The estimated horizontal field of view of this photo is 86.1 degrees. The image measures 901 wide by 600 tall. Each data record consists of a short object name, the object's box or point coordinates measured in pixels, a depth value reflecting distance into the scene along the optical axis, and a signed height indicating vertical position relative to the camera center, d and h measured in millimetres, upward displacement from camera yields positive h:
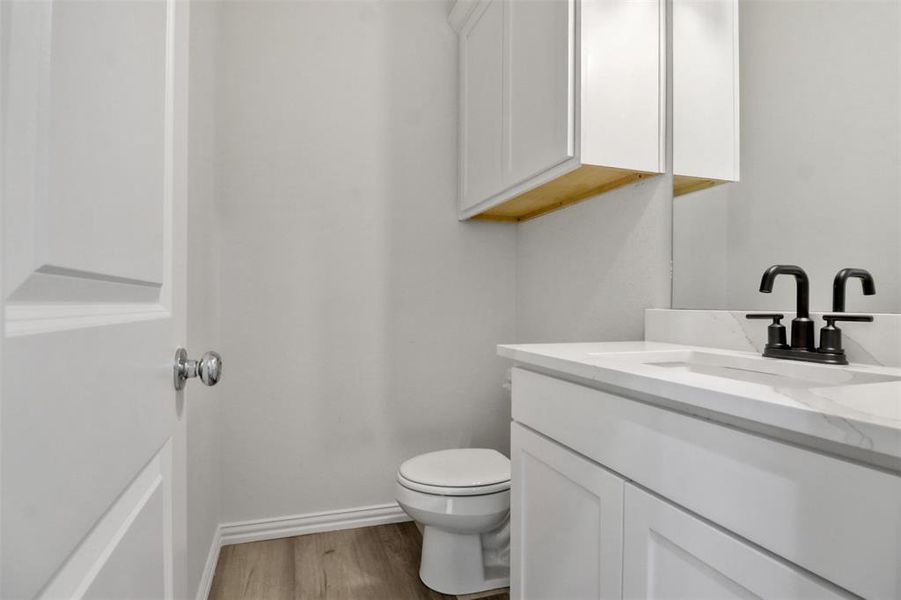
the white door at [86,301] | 276 +0
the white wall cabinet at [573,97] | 1294 +600
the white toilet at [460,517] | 1537 -689
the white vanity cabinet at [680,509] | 494 -276
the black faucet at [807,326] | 888 -44
